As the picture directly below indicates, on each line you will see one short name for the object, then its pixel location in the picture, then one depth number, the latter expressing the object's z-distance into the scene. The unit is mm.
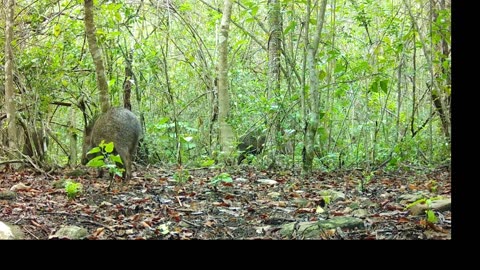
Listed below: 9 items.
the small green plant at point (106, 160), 3602
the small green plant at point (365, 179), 4013
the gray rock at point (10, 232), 2666
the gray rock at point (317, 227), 2656
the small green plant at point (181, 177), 4164
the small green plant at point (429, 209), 2570
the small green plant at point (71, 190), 3584
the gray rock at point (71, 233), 2740
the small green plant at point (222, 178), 3689
